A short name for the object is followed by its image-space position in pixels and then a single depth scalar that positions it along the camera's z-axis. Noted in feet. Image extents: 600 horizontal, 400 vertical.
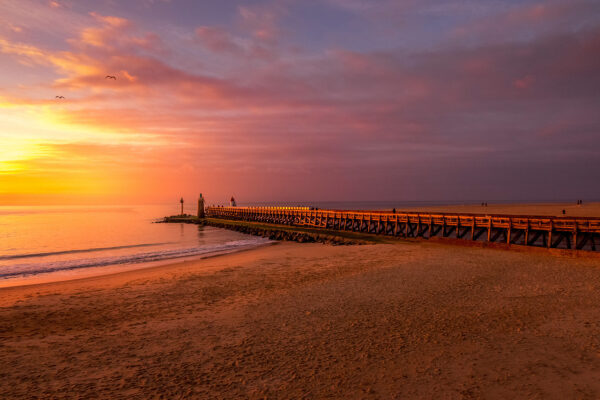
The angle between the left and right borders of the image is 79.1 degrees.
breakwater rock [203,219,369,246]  104.16
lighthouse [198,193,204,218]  255.99
